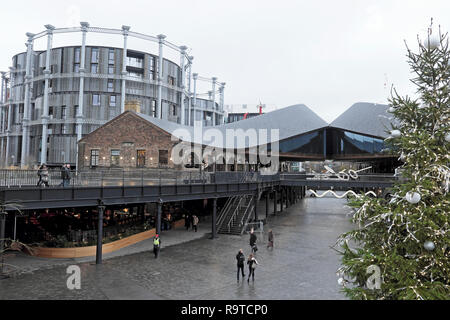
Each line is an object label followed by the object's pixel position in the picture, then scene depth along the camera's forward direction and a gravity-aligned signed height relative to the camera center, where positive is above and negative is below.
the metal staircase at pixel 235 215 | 25.42 -3.27
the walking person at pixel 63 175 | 15.46 -0.03
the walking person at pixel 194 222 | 26.09 -3.80
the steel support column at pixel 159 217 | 19.31 -2.55
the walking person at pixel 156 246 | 17.49 -3.84
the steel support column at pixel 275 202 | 36.82 -2.96
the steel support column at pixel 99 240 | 16.41 -3.33
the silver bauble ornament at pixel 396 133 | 7.23 +0.98
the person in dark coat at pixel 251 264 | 13.47 -3.71
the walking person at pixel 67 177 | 15.59 -0.15
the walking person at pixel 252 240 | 17.92 -3.58
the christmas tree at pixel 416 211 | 6.51 -0.71
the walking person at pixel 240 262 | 13.64 -3.63
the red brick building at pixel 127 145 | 31.33 +2.98
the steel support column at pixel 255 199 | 28.72 -2.06
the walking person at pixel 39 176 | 14.90 -0.08
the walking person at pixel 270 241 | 20.01 -4.03
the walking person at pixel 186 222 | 27.40 -4.03
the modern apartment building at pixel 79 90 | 53.59 +14.62
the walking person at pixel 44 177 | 15.00 -0.13
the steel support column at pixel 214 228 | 23.30 -3.81
